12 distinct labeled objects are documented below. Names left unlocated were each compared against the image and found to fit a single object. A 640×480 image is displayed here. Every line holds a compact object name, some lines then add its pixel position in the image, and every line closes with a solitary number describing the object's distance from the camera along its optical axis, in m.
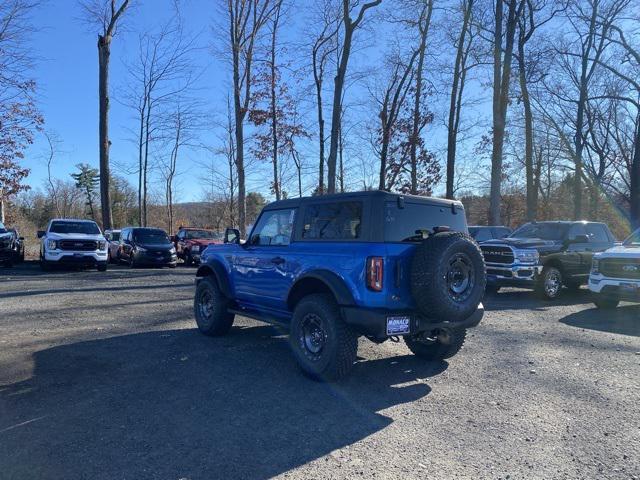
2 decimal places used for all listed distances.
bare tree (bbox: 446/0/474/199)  24.16
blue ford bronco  5.04
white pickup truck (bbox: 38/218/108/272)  17.06
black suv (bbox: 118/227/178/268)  20.27
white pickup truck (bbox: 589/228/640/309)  9.55
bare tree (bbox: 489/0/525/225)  20.36
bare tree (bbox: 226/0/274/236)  24.98
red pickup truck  22.39
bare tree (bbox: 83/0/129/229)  24.38
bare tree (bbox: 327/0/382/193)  19.94
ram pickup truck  12.02
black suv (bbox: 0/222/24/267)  18.31
